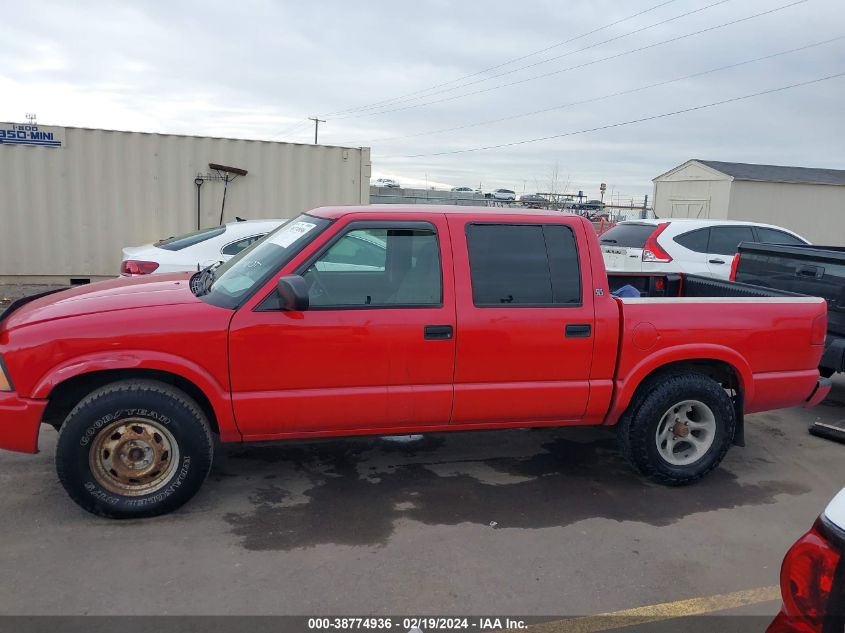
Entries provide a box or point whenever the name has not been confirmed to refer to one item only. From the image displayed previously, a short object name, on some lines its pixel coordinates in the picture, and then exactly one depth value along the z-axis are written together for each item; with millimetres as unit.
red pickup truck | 3748
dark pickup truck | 5637
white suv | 9211
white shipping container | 11008
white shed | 24312
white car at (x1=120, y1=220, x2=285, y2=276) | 7289
